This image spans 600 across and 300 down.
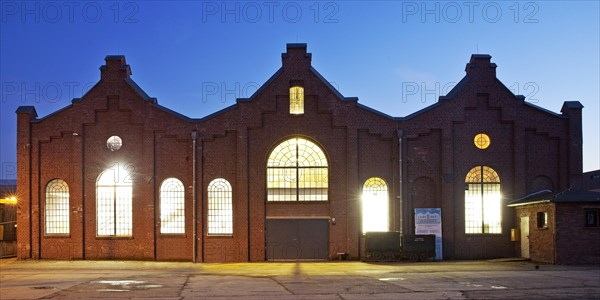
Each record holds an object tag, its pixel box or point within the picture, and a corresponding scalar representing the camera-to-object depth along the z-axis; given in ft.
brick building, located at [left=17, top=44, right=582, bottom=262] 120.06
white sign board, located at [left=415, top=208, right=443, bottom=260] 120.16
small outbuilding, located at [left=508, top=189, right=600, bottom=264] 105.40
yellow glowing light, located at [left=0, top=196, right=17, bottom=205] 131.44
